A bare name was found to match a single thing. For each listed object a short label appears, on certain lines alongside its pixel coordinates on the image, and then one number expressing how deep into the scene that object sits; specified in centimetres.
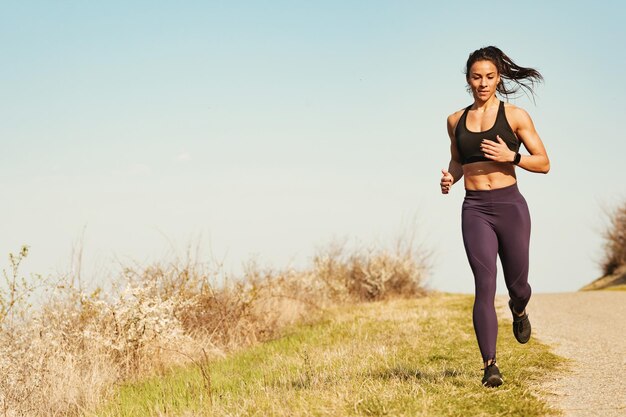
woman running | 557
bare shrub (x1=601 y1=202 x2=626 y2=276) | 2723
